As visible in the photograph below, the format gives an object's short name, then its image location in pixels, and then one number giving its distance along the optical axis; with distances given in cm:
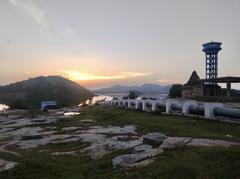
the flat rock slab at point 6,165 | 818
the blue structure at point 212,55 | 6850
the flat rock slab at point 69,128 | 1735
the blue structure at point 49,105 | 5852
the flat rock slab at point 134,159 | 762
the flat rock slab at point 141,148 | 917
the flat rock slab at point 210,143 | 861
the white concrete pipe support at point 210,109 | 1580
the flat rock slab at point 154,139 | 951
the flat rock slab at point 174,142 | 880
